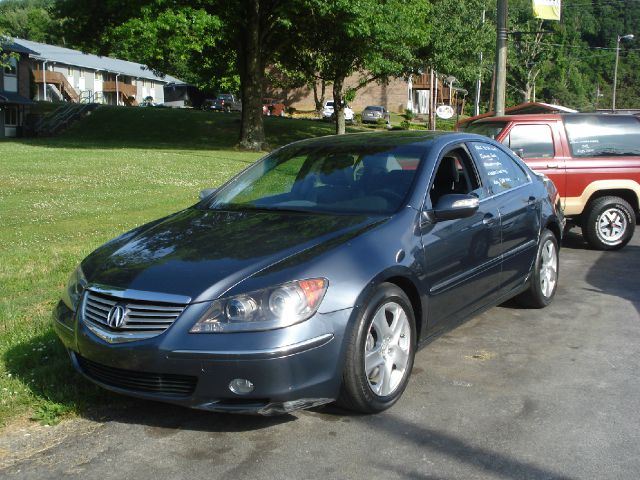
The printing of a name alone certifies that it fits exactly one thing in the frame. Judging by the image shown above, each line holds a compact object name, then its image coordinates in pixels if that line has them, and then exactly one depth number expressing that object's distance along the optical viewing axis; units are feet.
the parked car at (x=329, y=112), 187.42
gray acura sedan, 12.27
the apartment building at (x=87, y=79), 214.28
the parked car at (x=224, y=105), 213.46
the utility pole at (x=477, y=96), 182.72
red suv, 32.04
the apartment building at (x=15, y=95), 153.99
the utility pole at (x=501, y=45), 59.57
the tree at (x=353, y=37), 82.33
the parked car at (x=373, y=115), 175.94
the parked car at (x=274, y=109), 202.71
